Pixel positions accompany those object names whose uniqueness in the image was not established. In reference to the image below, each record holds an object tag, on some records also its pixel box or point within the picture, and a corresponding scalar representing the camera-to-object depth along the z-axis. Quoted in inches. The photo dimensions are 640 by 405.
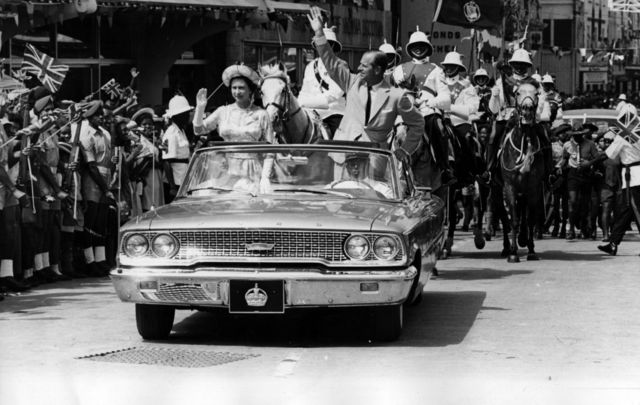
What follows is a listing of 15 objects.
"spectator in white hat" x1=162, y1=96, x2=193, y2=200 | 749.9
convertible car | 438.0
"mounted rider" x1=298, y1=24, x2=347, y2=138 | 746.8
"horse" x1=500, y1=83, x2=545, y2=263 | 759.7
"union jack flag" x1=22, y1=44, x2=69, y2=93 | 672.4
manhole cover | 422.6
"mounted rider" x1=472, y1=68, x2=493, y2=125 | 1012.5
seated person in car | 494.6
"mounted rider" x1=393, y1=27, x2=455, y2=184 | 725.9
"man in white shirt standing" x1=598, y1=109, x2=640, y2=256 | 816.3
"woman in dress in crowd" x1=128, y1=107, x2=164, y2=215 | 734.5
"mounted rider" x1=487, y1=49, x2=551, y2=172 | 775.7
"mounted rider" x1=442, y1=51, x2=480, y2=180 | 789.2
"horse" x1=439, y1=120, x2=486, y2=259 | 775.7
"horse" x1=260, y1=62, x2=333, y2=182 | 599.8
